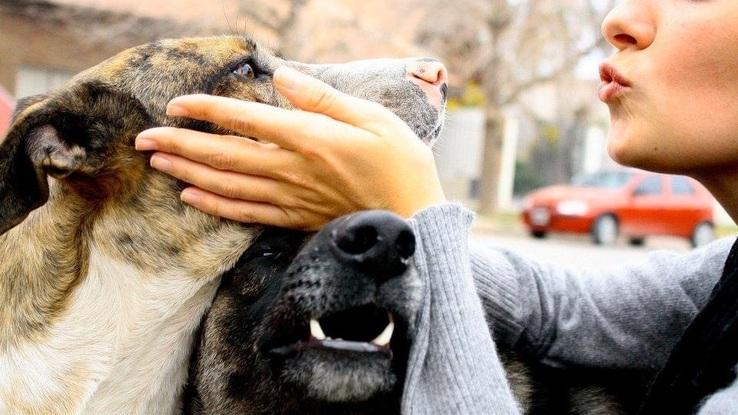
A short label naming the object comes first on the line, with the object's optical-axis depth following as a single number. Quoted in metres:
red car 15.60
